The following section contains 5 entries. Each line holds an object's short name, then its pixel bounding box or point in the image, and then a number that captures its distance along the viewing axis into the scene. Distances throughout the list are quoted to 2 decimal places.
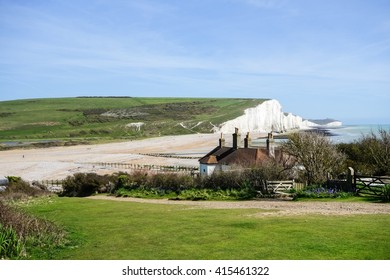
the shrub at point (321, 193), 22.45
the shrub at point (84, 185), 31.68
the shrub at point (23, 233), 10.86
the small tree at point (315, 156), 26.83
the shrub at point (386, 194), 20.27
